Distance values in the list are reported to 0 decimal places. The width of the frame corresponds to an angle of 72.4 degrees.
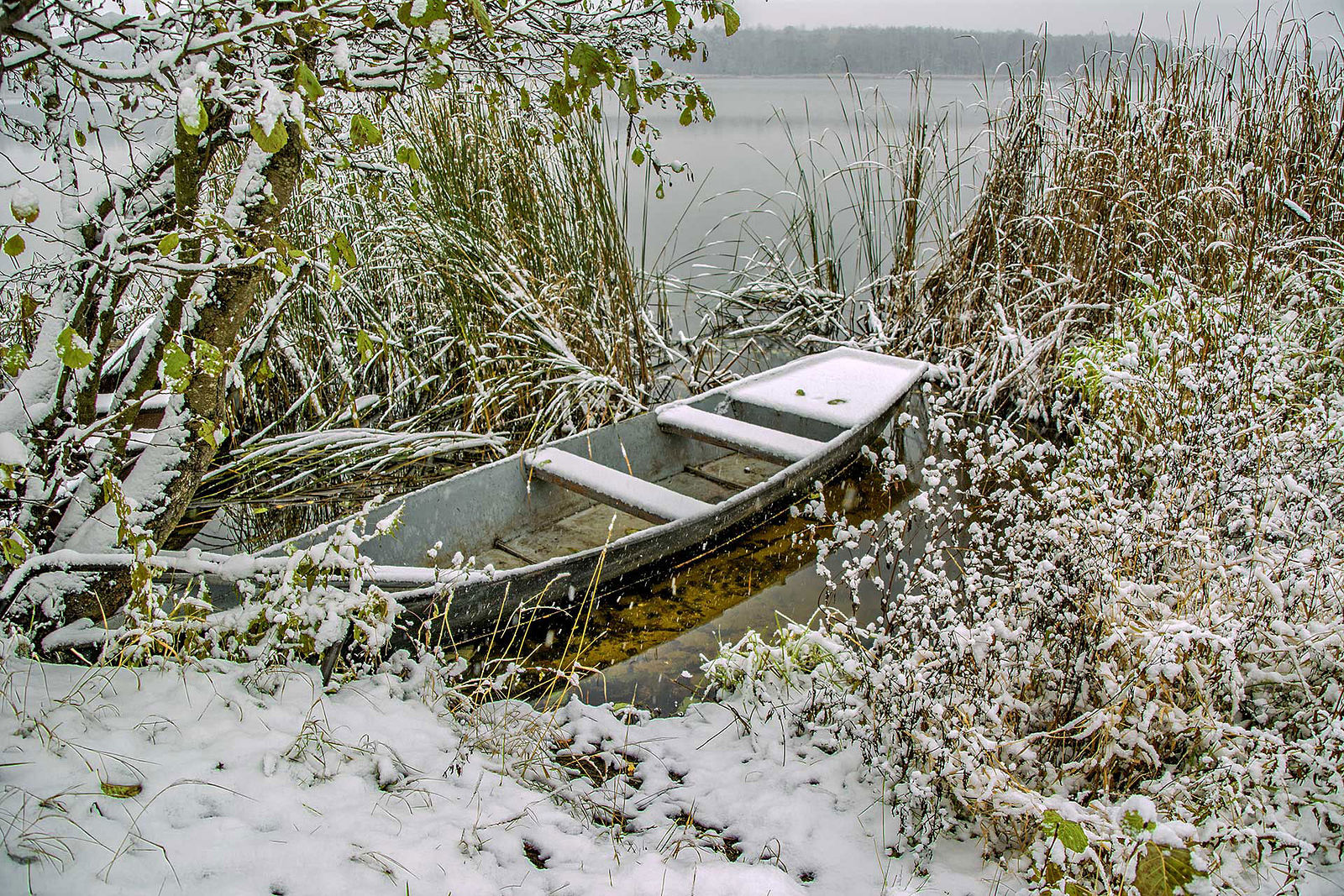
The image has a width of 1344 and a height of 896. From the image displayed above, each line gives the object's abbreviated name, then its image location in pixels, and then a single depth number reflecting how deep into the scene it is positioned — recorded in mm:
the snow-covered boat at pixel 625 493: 2322
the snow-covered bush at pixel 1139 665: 1357
